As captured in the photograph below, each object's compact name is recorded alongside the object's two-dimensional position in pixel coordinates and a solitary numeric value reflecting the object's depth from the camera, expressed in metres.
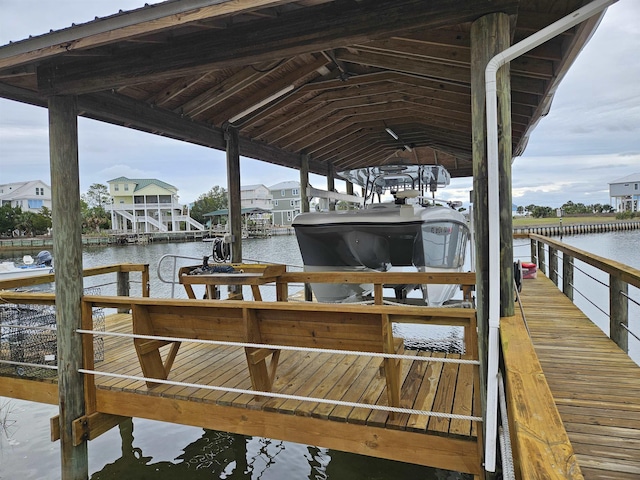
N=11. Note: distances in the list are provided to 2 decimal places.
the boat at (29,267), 12.27
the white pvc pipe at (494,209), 1.90
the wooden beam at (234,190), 5.55
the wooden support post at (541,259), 8.30
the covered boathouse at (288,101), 2.21
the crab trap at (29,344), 4.16
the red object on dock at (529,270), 7.42
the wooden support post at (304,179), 7.25
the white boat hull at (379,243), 4.88
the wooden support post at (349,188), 9.73
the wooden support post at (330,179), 8.46
